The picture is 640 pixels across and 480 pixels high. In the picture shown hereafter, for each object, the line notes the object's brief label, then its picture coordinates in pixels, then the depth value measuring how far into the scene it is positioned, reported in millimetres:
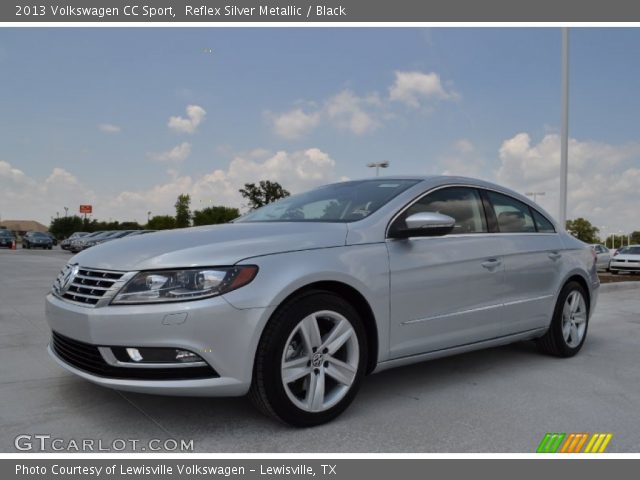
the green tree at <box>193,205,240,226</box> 76562
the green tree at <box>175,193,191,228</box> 77812
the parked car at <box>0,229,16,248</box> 40625
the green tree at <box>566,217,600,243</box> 113150
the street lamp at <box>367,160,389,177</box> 30969
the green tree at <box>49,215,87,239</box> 77000
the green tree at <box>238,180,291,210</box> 68188
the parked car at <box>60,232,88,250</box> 36562
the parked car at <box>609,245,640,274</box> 22752
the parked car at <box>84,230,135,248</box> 33375
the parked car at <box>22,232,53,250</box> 42031
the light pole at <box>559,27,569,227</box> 13859
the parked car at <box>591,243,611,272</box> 26219
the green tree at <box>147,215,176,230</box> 86312
